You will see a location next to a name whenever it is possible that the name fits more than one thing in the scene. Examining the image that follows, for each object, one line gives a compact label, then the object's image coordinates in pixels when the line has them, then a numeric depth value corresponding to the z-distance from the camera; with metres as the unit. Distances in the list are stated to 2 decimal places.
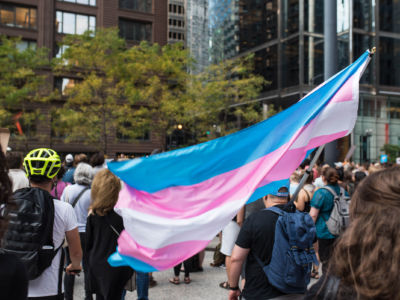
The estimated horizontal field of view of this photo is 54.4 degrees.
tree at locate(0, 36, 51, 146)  24.56
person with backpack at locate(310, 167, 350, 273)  6.35
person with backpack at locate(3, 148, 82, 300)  3.34
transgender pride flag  2.73
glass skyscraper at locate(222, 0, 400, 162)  34.81
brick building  36.53
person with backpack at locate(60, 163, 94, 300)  5.96
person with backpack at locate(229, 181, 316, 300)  3.38
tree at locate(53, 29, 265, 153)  25.05
